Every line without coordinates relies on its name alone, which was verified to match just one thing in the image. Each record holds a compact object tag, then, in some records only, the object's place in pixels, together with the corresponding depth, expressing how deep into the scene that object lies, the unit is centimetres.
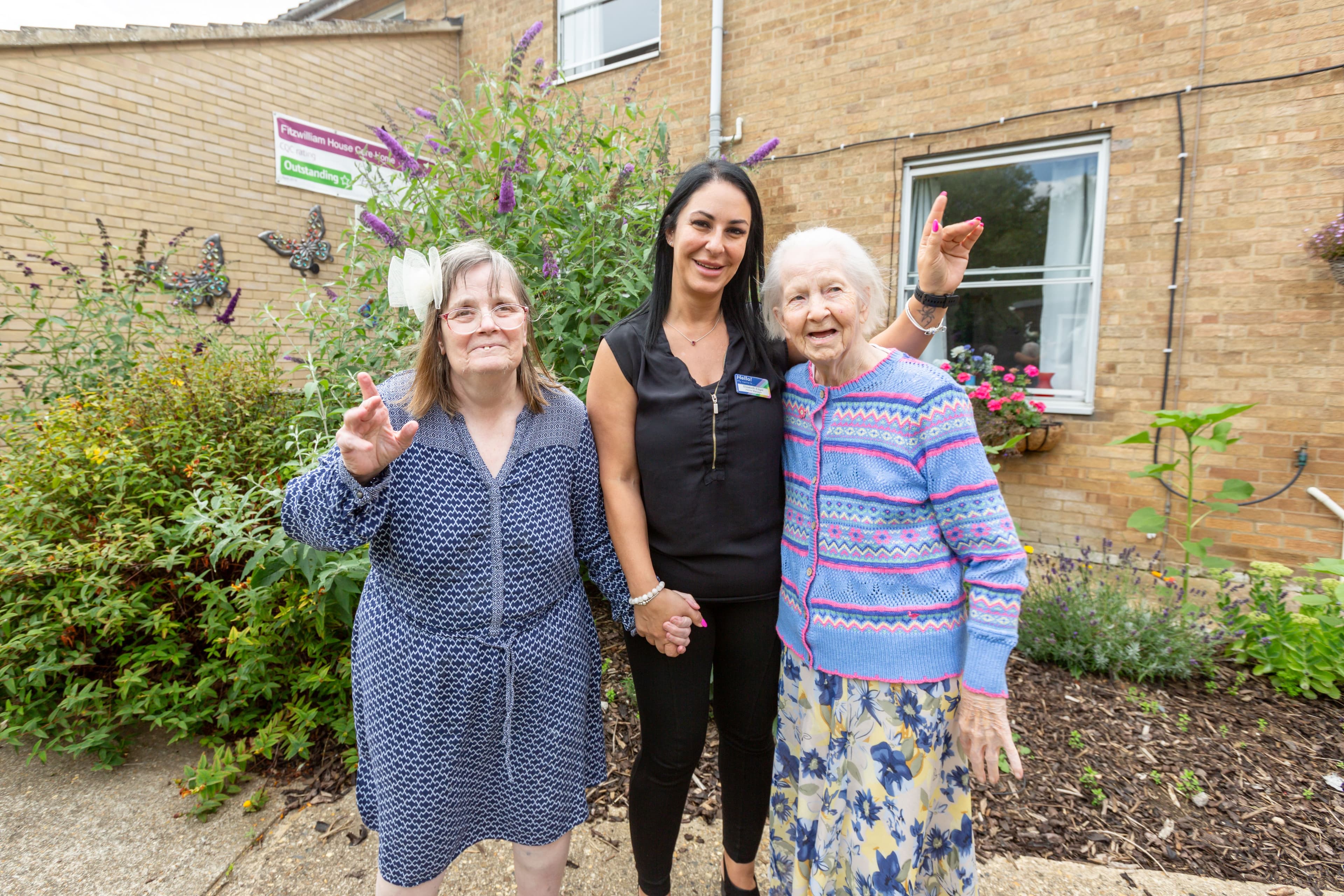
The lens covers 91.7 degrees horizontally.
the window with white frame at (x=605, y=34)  671
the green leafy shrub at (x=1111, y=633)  291
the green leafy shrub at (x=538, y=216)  257
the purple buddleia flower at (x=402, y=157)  260
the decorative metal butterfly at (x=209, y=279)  605
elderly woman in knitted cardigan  130
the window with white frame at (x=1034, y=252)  484
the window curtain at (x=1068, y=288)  486
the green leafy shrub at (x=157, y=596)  226
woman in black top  154
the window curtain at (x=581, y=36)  707
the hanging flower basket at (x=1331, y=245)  383
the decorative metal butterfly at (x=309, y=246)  672
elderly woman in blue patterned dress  137
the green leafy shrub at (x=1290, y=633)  275
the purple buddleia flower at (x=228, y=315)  350
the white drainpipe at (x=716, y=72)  591
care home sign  676
